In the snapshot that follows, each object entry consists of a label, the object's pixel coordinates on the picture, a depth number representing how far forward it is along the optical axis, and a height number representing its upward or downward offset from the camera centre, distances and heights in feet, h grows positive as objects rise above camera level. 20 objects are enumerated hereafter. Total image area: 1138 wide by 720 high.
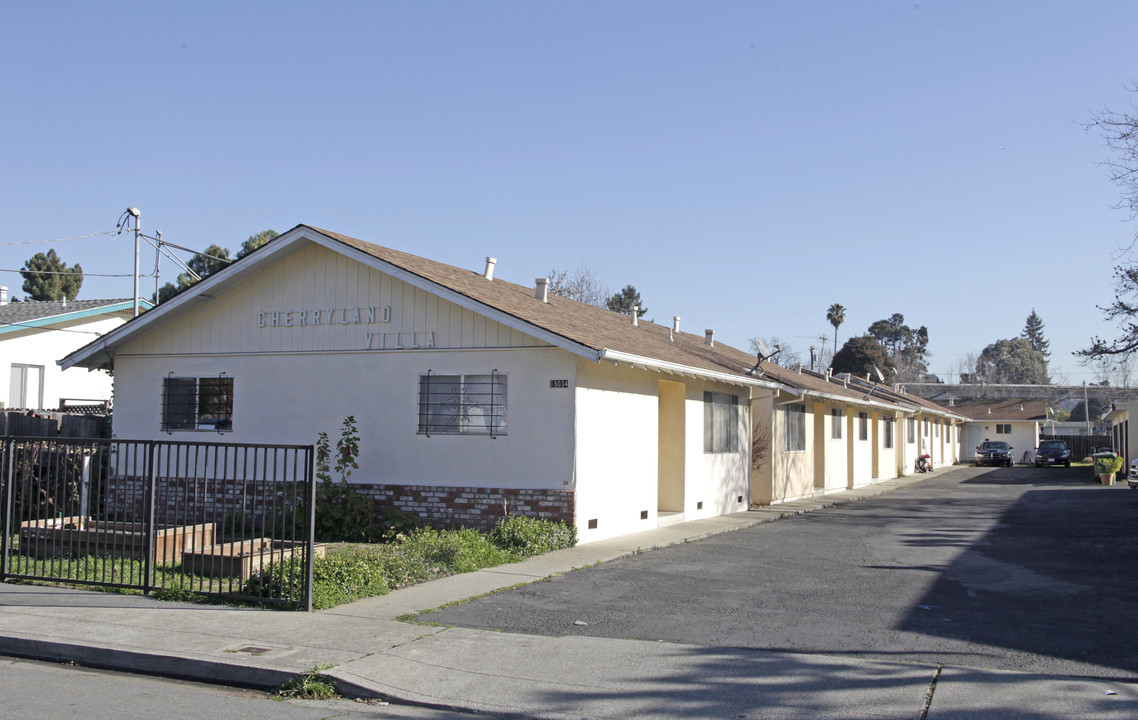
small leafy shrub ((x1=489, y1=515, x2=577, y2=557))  42.91 -5.32
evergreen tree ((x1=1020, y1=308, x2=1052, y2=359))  498.28 +47.64
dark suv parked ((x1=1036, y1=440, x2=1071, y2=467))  169.48 -5.26
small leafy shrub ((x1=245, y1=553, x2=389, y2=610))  31.35 -5.56
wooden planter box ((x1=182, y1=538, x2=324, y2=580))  32.65 -5.15
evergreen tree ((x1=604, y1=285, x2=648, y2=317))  204.64 +27.70
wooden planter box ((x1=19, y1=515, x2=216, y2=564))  37.78 -5.11
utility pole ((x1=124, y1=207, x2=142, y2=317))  94.72 +19.87
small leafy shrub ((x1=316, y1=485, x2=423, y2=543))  46.73 -4.93
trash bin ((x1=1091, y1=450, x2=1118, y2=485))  109.19 -4.71
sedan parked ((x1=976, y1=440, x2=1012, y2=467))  178.60 -5.41
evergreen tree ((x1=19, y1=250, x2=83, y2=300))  203.21 +28.64
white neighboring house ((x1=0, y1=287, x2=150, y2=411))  84.79 +5.75
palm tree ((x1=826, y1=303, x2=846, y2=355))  329.72 +38.28
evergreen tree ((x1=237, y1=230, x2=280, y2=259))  157.97 +29.43
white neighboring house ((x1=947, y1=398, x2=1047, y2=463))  212.43 +0.00
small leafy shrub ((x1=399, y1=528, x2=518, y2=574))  38.47 -5.49
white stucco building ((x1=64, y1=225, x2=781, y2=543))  46.26 +1.80
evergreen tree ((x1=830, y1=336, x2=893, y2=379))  235.20 +16.61
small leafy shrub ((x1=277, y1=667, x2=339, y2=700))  22.57 -6.43
